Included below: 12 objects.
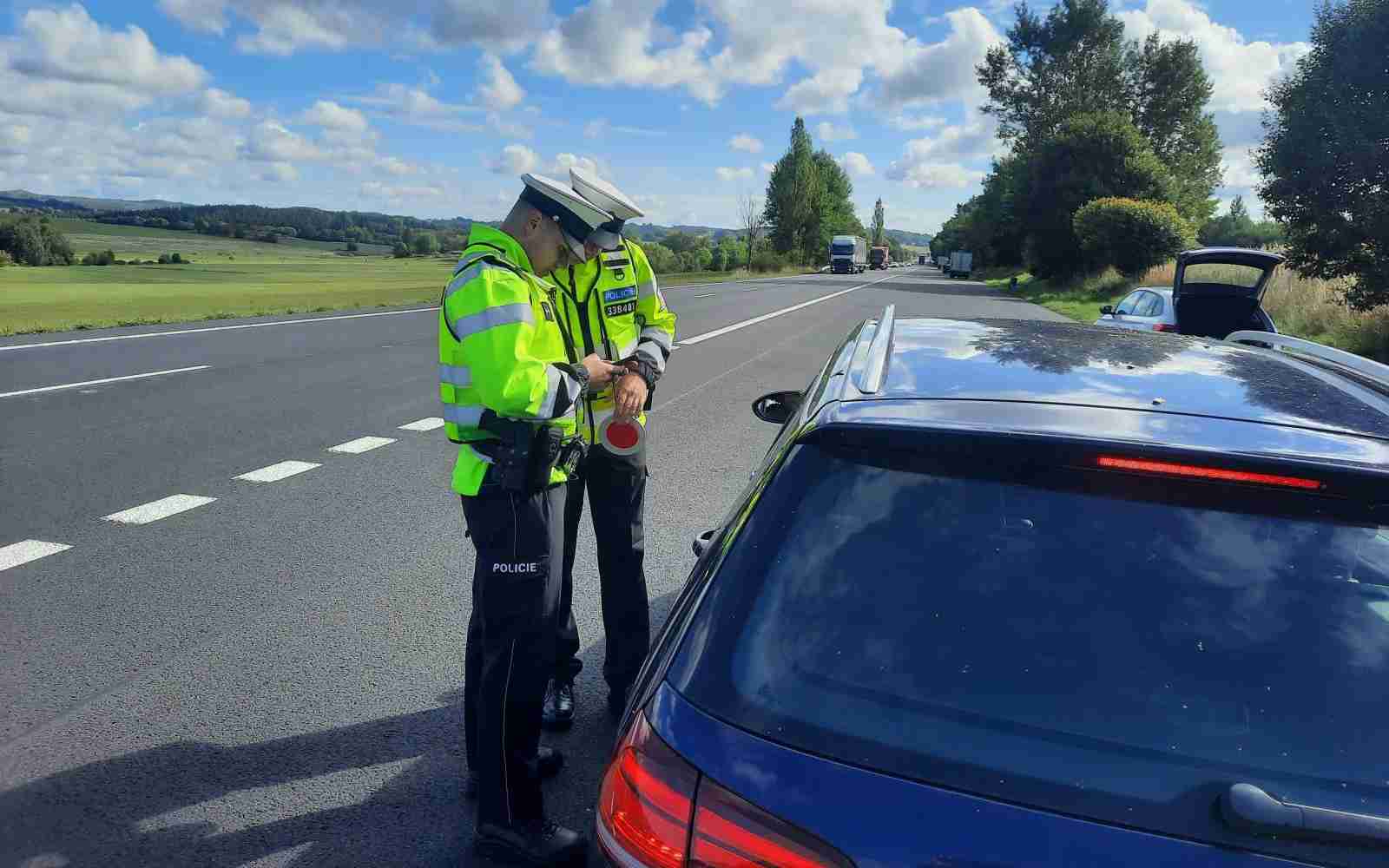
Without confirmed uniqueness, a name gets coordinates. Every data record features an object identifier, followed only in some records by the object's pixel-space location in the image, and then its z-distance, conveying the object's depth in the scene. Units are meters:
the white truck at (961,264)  79.25
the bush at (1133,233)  35.53
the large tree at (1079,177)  44.75
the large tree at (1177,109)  58.59
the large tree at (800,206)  105.12
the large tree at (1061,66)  58.16
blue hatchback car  1.34
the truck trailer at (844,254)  83.44
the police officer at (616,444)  3.31
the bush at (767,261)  78.69
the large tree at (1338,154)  14.95
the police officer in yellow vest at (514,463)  2.50
